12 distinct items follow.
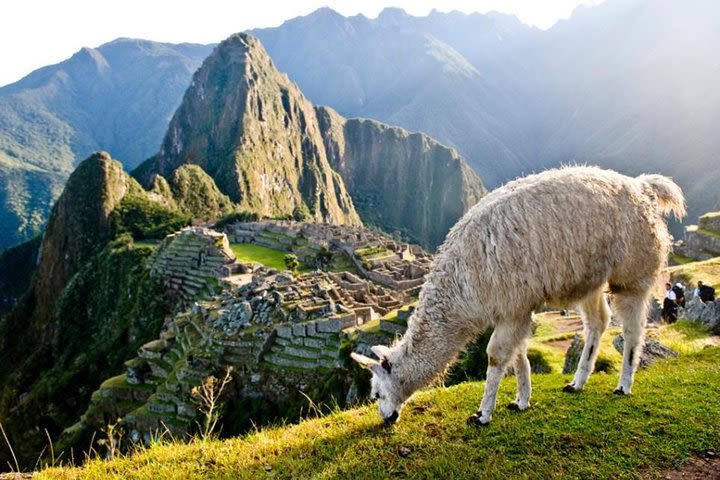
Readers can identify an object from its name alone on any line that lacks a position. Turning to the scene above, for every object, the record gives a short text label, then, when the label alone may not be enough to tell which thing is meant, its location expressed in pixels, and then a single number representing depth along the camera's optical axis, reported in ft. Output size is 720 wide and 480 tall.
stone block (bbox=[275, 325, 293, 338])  65.21
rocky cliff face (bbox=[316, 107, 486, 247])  632.01
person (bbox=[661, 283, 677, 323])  36.50
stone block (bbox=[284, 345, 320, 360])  60.75
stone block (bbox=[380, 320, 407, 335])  54.03
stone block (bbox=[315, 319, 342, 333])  63.64
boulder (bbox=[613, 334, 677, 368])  21.86
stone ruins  59.36
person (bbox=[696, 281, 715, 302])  34.27
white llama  14.44
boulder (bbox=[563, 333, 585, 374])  25.23
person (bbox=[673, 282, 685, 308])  37.35
